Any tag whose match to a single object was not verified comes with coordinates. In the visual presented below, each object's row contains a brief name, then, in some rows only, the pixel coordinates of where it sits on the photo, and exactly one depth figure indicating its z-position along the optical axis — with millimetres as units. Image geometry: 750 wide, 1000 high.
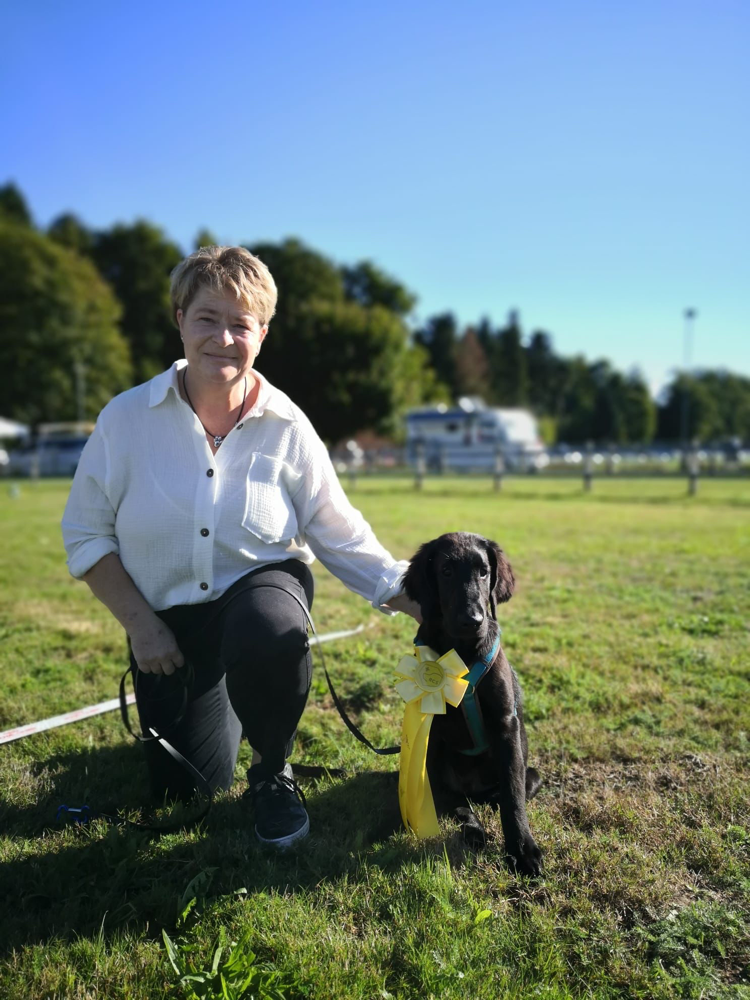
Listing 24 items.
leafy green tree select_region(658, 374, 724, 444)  85312
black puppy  2377
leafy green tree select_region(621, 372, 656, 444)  82312
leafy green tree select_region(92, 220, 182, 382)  45750
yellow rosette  2418
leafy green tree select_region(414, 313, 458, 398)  76438
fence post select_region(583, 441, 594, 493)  19953
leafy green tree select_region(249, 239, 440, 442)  39188
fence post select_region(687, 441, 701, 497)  17891
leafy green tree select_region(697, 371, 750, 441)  99750
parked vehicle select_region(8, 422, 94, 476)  34812
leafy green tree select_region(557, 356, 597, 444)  78438
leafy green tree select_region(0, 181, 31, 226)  49719
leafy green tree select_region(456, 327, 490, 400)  77062
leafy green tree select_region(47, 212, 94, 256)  46062
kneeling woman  2545
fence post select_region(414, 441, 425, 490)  21127
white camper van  36875
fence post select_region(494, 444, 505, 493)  20656
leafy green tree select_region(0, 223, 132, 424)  39656
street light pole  45550
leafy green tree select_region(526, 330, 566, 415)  91875
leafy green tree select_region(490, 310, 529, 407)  83312
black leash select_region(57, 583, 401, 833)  2559
